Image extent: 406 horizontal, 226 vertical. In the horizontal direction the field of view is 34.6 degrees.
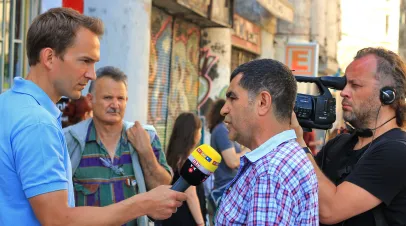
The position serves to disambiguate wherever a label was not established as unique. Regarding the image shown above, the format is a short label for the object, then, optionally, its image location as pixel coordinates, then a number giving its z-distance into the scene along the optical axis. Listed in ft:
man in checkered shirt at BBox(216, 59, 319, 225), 8.39
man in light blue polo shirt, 8.76
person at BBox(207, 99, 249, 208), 25.12
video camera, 11.89
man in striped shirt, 14.70
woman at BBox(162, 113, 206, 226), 19.20
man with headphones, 10.82
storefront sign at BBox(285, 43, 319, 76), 56.79
